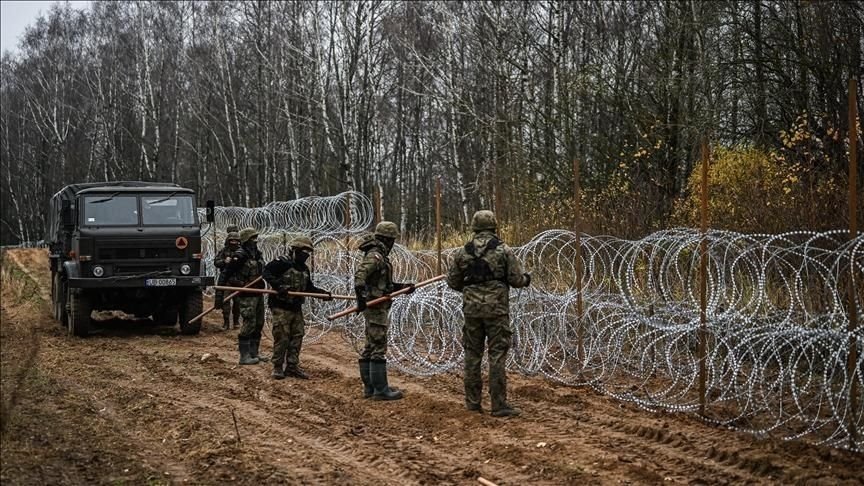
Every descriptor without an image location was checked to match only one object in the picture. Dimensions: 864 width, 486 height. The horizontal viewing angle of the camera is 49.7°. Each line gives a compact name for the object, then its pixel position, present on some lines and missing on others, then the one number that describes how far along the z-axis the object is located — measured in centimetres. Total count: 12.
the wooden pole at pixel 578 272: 979
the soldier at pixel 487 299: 829
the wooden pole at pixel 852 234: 654
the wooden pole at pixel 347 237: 1348
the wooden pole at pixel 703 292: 789
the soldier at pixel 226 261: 1252
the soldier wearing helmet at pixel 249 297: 1177
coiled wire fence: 707
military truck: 1404
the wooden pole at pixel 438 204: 1225
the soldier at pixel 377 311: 930
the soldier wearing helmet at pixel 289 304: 1055
